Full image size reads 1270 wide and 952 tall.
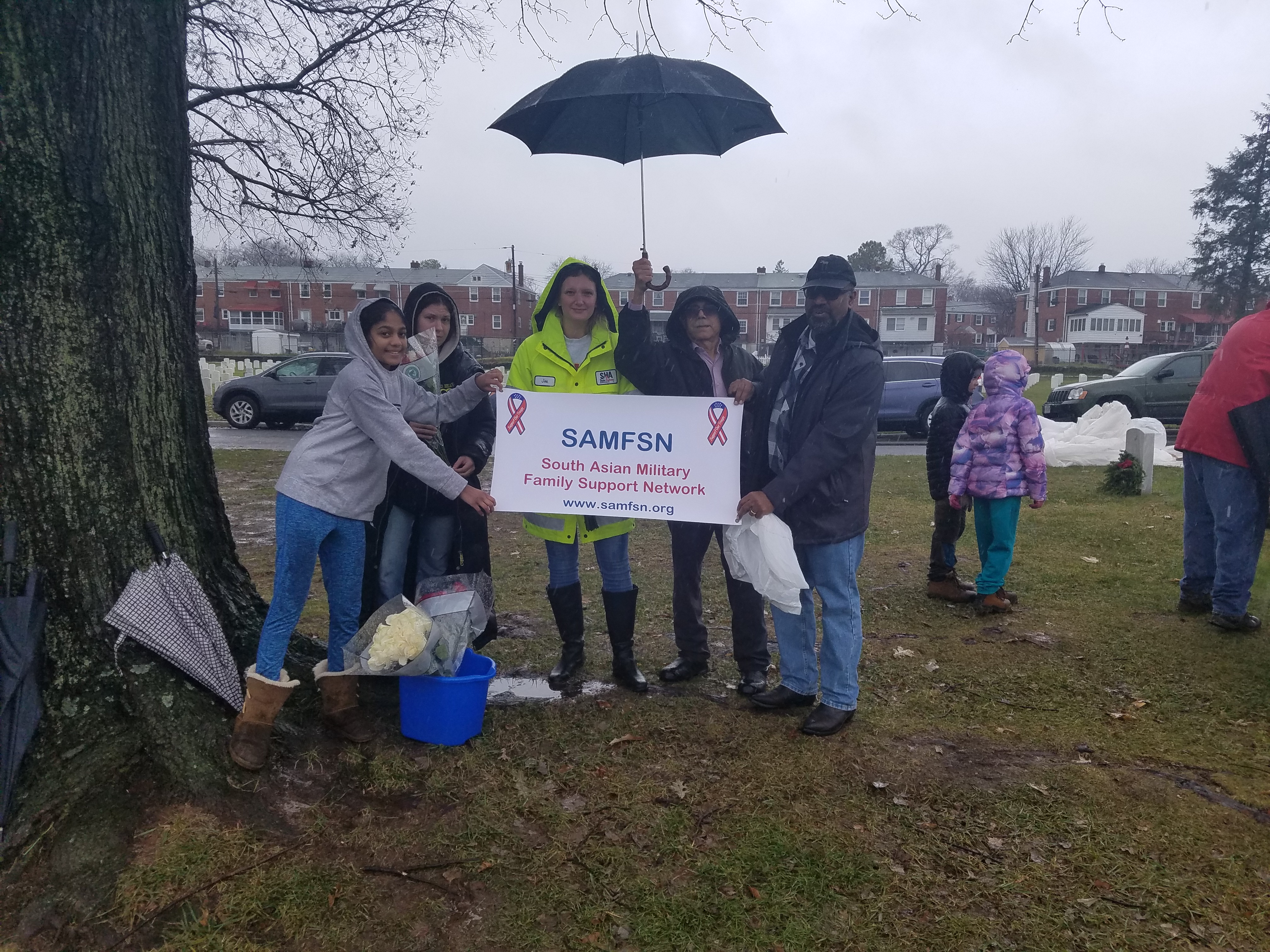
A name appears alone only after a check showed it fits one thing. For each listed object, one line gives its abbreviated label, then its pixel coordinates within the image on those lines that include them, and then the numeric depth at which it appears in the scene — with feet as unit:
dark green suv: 54.08
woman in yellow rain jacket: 12.66
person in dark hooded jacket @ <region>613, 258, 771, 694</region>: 12.56
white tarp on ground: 39.70
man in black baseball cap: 11.38
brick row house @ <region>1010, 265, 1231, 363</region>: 238.89
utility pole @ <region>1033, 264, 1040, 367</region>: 191.21
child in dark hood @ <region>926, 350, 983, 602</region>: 18.81
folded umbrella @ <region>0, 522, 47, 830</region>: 8.39
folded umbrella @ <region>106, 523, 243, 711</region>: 9.41
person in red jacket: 15.30
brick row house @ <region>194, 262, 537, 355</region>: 225.97
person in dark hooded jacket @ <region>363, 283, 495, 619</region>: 12.33
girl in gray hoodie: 9.88
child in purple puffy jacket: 17.40
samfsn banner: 12.26
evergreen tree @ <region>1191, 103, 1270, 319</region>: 117.80
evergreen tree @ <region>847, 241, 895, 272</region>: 248.73
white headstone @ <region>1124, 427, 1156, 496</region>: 31.32
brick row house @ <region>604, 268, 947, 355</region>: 216.95
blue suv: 55.26
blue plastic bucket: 10.93
